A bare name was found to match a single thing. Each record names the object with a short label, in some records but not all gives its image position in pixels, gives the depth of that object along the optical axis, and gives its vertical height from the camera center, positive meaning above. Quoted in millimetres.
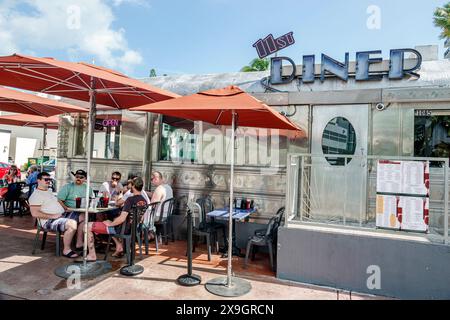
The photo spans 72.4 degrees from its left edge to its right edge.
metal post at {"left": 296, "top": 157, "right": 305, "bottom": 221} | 5132 -179
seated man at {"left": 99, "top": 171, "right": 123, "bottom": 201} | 6757 -419
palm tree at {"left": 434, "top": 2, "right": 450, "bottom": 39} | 14038 +7476
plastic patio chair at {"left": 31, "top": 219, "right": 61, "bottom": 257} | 5348 -1273
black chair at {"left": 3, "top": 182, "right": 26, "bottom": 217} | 8367 -881
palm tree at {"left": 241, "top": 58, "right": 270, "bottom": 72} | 32728 +11751
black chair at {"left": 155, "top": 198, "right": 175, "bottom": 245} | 6297 -1022
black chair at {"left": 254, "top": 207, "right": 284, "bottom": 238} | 5414 -835
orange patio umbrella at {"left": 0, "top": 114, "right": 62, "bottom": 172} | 8852 +1354
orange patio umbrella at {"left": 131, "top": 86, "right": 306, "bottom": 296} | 4008 +883
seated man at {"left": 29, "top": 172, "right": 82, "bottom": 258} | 5340 -810
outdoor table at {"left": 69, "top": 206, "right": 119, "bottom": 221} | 5261 -729
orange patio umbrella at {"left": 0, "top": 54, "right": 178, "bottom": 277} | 3887 +1308
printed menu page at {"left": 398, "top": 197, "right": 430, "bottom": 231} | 4039 -469
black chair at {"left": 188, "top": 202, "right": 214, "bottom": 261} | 5617 -1136
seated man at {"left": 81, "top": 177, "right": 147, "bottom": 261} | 5031 -927
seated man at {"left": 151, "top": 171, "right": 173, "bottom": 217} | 6203 -466
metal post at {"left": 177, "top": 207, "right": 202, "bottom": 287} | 4320 -1548
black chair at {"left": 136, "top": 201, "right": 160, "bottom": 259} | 5579 -1036
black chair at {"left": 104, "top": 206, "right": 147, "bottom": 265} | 4848 -1036
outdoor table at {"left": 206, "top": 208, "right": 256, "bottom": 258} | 5570 -786
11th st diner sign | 6033 +2225
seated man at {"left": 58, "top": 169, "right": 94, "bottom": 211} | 5719 -463
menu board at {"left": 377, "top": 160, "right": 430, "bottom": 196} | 4070 -1
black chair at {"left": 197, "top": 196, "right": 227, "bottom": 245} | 6043 -1029
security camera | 5896 +1345
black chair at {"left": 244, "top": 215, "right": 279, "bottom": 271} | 5098 -1118
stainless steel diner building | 4184 +384
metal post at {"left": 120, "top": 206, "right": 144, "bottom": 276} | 4669 -1399
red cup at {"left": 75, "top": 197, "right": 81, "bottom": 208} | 5543 -622
